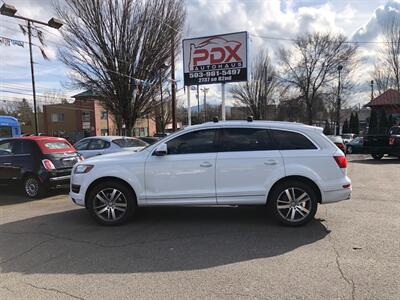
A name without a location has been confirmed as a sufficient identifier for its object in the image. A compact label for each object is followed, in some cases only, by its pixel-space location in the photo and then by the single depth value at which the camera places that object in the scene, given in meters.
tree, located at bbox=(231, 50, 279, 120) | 57.34
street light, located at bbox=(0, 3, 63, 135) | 16.49
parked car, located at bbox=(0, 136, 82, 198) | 10.27
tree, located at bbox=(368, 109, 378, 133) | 42.97
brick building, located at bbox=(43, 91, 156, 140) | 62.53
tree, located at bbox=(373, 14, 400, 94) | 36.12
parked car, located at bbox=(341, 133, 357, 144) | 42.72
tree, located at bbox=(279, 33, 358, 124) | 48.25
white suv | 6.48
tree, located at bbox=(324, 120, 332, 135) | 61.08
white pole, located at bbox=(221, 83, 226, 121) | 18.77
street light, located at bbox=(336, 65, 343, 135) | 43.43
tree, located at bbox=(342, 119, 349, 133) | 63.21
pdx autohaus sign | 18.36
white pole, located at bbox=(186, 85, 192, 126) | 19.46
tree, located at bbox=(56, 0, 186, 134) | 22.83
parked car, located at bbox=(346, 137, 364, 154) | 29.64
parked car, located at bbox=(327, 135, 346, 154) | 13.84
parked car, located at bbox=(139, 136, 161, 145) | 21.77
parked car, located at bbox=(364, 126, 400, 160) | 19.76
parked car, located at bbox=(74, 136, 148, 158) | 13.03
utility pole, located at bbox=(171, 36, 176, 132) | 24.15
